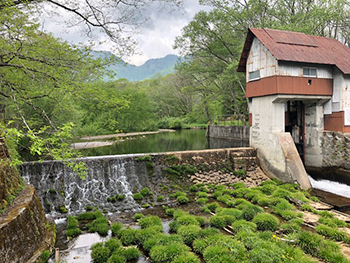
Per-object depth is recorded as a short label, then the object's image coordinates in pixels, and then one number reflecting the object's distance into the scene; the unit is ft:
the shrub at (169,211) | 30.94
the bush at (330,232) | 24.30
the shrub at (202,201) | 34.29
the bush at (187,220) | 26.61
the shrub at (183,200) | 35.01
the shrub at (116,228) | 25.25
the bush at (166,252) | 20.33
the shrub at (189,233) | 23.52
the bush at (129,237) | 23.65
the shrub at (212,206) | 32.22
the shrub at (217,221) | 26.59
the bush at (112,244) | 22.00
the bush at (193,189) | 39.42
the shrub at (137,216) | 29.40
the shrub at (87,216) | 29.66
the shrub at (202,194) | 36.81
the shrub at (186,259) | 19.57
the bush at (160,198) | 35.70
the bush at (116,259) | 20.16
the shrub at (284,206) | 31.81
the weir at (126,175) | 34.45
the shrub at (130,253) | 21.17
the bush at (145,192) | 36.75
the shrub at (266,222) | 25.84
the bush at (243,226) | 24.56
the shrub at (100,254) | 20.66
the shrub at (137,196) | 35.65
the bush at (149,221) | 26.78
